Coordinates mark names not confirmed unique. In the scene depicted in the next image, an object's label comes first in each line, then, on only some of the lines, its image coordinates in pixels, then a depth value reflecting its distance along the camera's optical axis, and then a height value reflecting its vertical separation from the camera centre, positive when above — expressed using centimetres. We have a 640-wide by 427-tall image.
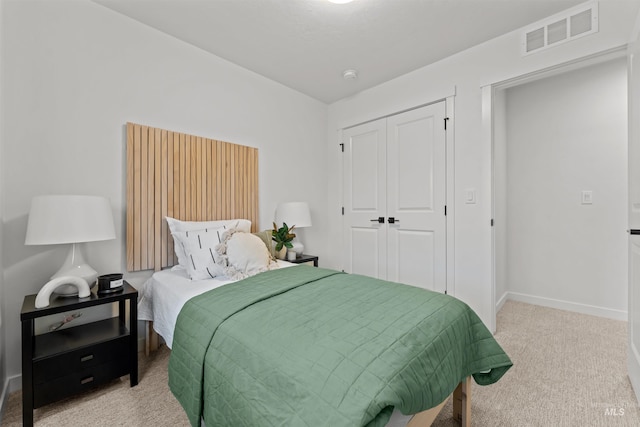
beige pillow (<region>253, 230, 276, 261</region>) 257 -25
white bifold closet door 277 +16
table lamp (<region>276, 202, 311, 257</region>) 289 -3
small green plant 269 -23
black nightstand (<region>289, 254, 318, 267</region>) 281 -48
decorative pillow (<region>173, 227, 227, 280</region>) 194 -27
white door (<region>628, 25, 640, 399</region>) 156 -1
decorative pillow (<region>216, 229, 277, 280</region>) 195 -31
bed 83 -48
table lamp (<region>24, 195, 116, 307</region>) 150 -9
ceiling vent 195 +137
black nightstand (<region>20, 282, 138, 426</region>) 140 -77
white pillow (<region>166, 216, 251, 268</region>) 211 -10
